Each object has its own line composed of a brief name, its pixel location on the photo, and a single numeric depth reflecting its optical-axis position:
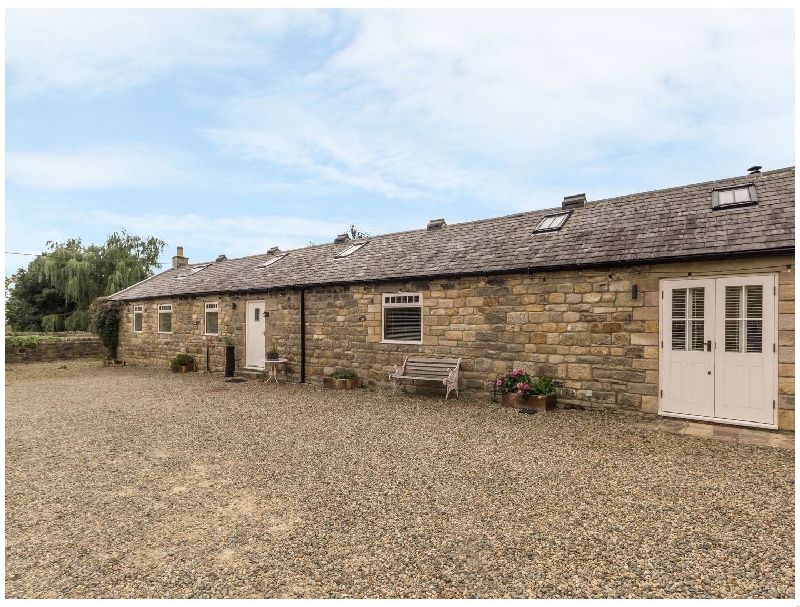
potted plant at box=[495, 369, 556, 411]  7.94
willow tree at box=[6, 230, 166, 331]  23.91
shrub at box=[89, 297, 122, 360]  18.36
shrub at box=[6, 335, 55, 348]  17.50
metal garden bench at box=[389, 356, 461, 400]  9.05
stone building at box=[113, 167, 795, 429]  6.62
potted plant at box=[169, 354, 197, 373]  14.77
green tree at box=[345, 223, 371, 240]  39.59
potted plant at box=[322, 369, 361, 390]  10.65
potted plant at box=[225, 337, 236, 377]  13.52
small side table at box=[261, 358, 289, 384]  11.98
